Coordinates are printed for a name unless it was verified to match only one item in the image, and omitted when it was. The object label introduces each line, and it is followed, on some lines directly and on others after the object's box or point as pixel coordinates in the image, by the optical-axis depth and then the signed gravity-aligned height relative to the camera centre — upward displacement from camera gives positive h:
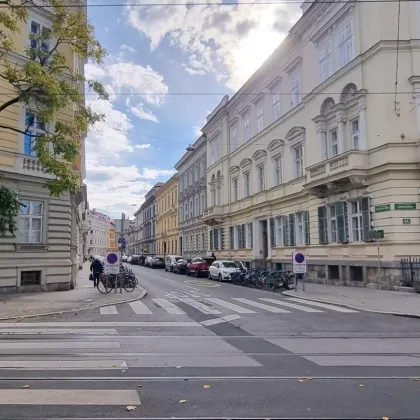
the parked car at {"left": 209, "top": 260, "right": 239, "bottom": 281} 28.98 -0.96
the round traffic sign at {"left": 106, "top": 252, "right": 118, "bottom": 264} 19.30 -0.05
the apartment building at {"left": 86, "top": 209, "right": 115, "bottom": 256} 121.44 +7.87
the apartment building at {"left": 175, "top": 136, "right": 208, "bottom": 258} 51.03 +7.17
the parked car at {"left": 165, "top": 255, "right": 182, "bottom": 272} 44.18 -0.61
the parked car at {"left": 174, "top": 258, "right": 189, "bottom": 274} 40.09 -0.93
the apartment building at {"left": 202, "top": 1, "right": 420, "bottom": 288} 19.34 +5.96
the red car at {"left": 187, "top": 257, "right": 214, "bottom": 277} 35.19 -0.92
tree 12.84 +5.08
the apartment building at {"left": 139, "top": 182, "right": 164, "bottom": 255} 85.96 +7.25
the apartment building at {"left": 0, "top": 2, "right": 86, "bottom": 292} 18.55 +1.90
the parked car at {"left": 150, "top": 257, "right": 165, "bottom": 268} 53.88 -0.83
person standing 23.20 -0.68
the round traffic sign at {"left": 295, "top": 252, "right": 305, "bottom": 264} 19.75 -0.20
